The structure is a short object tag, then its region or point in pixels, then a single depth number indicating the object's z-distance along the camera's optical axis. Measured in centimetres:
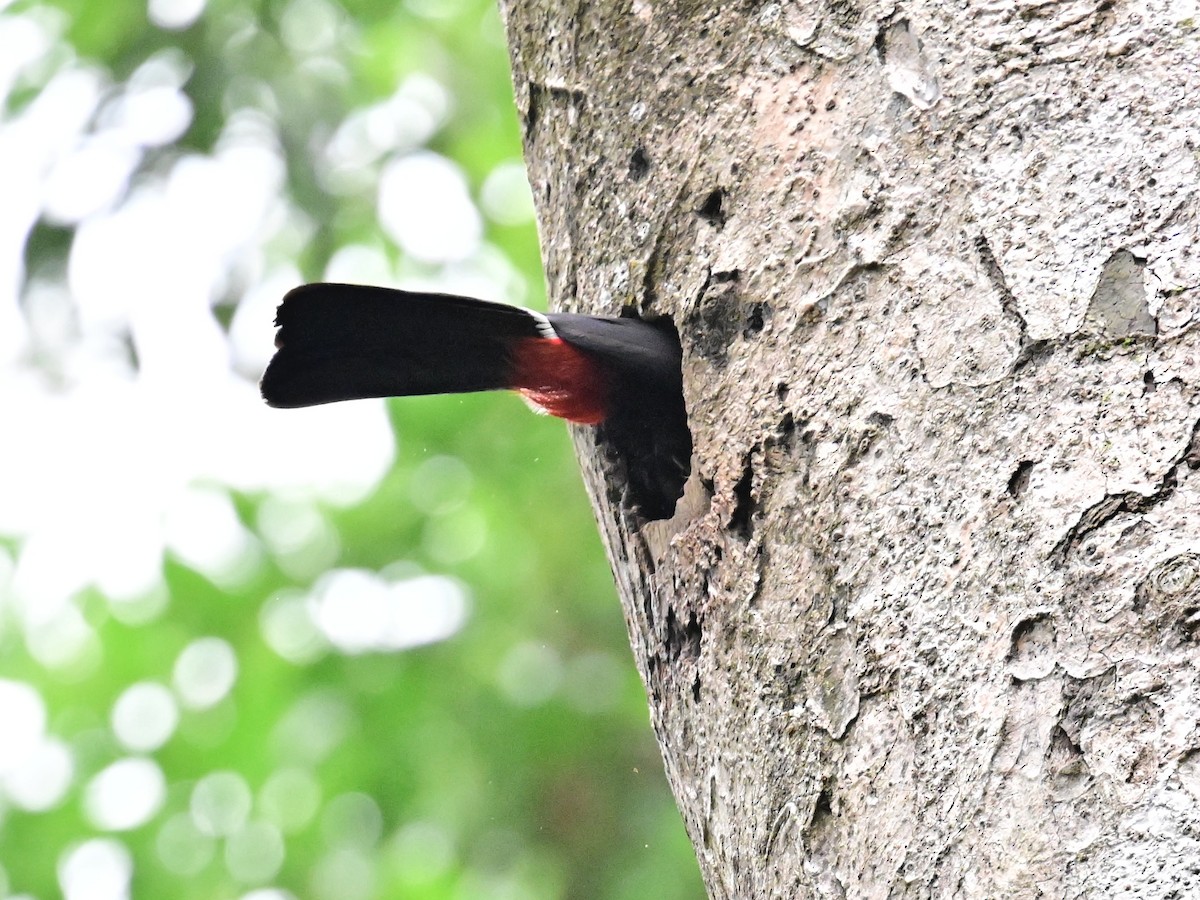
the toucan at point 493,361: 1199
